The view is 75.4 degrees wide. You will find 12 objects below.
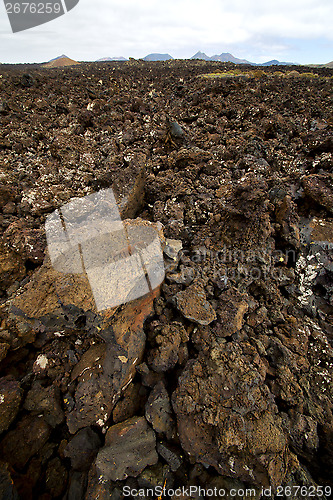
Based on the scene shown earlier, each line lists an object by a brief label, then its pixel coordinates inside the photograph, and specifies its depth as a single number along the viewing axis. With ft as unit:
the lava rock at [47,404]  4.68
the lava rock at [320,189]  8.39
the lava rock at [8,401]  4.45
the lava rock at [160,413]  4.54
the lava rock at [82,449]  4.45
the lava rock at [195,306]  5.39
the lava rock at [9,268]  6.43
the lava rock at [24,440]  4.35
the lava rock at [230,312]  5.44
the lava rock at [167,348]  5.00
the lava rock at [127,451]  4.13
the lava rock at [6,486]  3.81
